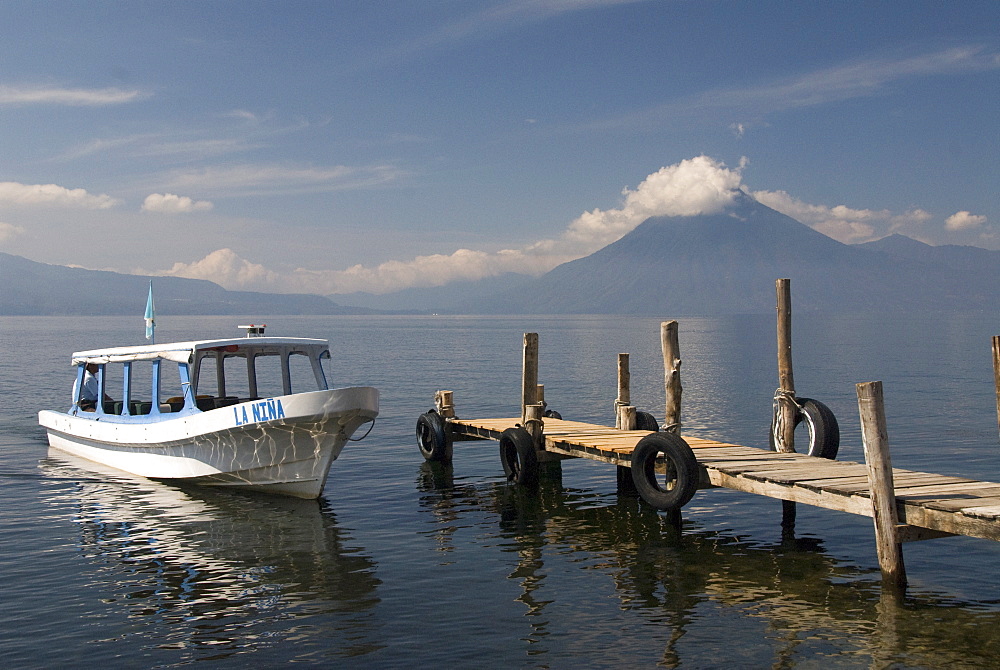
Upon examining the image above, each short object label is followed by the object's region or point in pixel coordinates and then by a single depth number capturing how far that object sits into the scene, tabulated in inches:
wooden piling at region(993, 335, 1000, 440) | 520.1
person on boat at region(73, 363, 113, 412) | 954.1
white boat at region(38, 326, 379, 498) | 676.1
